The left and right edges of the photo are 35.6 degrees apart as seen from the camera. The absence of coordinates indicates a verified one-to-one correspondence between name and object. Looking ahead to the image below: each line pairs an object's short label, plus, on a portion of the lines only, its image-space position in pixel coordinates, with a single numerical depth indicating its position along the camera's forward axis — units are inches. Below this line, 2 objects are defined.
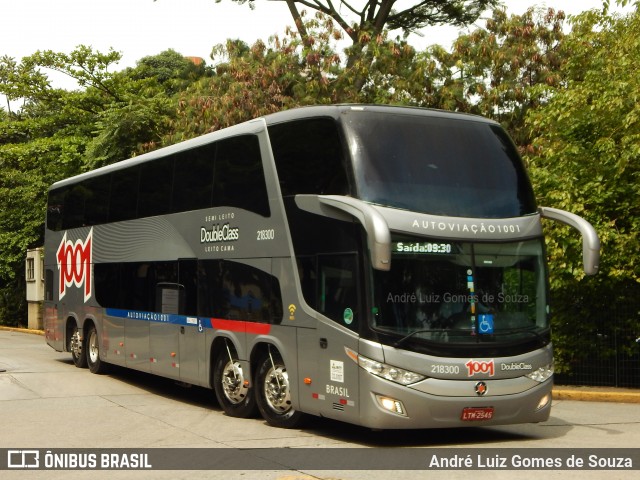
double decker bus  432.1
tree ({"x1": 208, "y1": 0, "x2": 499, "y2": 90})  1245.7
